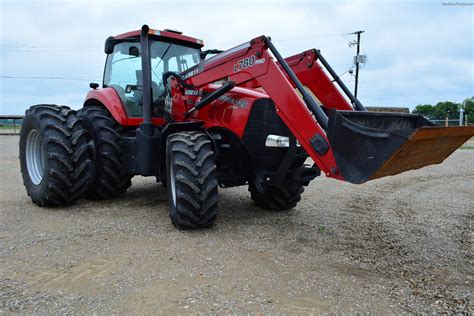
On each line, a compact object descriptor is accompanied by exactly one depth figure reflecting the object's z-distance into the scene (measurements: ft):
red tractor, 11.99
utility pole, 107.14
